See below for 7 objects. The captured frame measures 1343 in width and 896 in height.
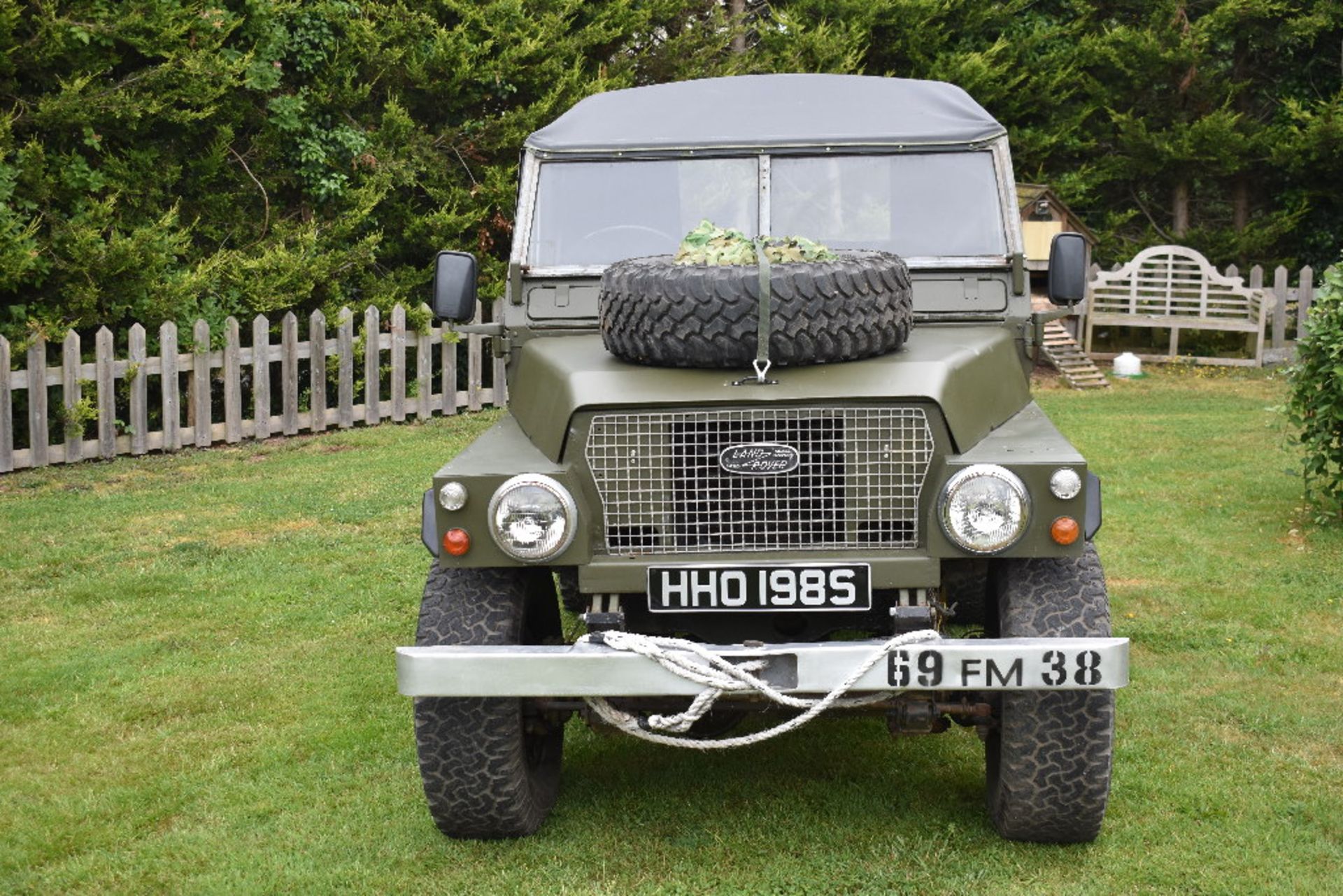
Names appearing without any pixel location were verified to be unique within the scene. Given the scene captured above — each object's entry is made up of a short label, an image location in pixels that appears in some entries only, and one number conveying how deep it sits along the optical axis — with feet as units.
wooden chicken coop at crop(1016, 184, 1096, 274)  60.54
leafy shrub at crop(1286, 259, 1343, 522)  27.86
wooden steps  57.16
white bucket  60.34
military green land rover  13.08
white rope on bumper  12.98
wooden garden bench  62.59
